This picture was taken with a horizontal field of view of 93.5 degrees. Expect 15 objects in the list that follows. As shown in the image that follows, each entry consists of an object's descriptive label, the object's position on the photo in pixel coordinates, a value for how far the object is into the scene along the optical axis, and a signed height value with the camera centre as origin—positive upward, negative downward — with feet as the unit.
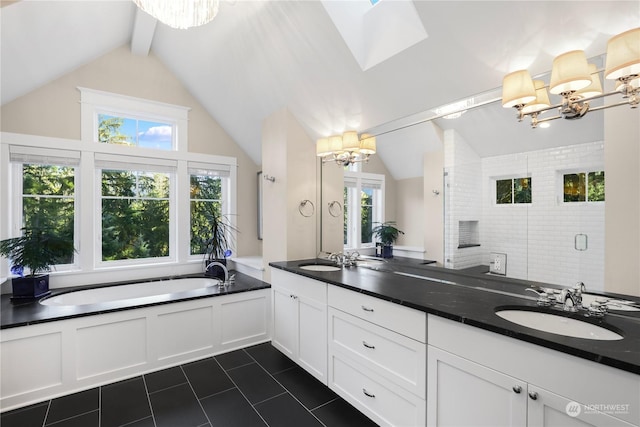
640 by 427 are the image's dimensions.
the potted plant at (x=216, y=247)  12.55 -1.58
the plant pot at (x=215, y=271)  12.38 -2.52
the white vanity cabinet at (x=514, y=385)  3.13 -2.13
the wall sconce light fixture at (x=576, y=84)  4.11 +1.96
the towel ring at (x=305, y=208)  10.62 +0.11
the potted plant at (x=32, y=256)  9.00 -1.36
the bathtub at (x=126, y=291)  10.10 -2.95
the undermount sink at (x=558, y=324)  4.05 -1.67
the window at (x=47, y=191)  10.19 +0.72
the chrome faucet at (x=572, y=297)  4.45 -1.31
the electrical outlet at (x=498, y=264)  5.53 -1.00
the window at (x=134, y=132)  11.78 +3.26
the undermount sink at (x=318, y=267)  9.15 -1.76
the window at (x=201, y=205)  13.53 +0.29
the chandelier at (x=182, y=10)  5.11 +3.50
